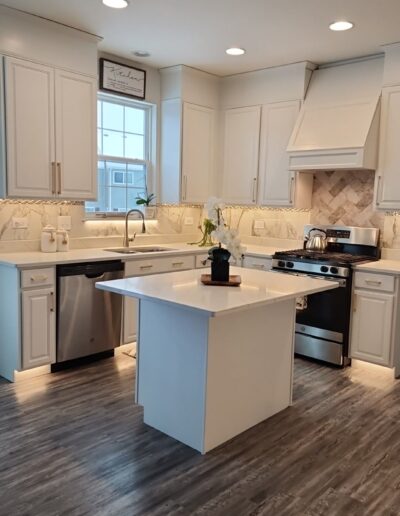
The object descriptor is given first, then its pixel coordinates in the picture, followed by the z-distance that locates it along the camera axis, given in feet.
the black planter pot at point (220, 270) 9.39
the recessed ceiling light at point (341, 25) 11.25
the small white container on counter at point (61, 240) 13.20
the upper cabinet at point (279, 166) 15.07
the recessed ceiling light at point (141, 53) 14.02
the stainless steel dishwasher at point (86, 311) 11.92
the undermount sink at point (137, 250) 14.58
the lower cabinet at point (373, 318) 12.34
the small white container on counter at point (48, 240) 12.87
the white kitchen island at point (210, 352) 8.31
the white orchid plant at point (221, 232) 8.95
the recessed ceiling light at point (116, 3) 10.37
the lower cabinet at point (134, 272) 13.41
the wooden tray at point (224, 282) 9.29
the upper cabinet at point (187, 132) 15.71
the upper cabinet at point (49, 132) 11.53
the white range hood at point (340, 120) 13.17
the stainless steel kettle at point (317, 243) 14.84
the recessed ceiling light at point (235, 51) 13.48
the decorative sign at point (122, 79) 14.32
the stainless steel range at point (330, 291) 13.01
